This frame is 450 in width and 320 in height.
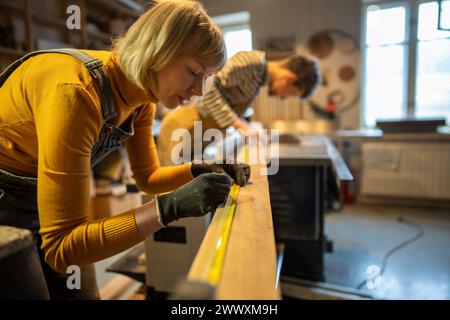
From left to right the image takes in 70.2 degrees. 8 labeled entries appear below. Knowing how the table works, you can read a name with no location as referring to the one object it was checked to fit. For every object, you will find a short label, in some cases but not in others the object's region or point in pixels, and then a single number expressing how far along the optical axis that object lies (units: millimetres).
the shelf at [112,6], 3014
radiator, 2890
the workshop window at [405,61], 3127
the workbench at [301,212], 1689
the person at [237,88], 1529
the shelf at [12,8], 2209
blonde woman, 598
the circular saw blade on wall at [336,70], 3299
